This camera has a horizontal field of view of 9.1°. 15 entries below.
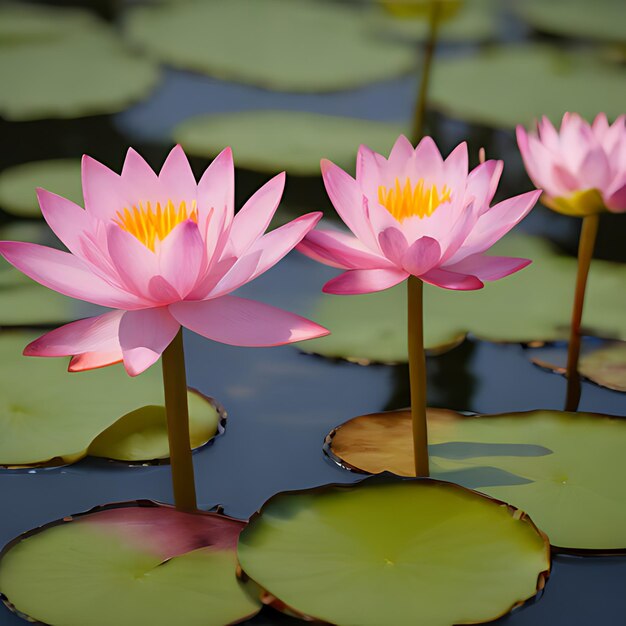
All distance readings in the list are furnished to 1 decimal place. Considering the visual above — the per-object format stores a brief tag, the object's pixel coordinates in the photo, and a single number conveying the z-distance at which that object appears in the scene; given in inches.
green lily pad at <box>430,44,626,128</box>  109.2
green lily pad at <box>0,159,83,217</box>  82.2
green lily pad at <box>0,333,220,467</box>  67.8
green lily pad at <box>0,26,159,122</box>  107.1
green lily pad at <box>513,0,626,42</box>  141.7
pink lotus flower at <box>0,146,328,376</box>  63.1
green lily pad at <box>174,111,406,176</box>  93.0
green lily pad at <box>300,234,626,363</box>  73.1
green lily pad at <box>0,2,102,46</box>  132.5
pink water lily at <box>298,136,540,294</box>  64.7
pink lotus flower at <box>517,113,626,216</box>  70.0
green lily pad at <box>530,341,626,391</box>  71.2
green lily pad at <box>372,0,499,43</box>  140.2
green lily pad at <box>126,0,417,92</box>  121.2
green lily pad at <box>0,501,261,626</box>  63.1
